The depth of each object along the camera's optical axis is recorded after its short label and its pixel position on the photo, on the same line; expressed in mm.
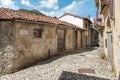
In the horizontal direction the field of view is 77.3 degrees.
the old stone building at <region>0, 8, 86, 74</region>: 4388
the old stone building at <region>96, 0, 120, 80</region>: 2896
